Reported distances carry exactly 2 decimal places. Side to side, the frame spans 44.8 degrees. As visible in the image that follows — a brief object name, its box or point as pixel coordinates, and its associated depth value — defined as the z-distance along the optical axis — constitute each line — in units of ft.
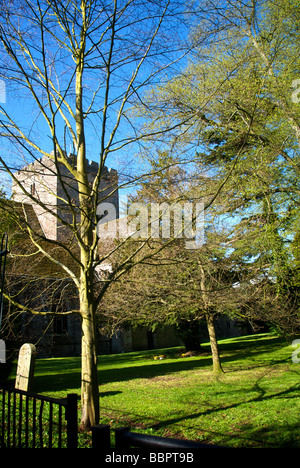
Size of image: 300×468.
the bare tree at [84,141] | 15.89
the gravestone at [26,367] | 27.76
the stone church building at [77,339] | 72.71
